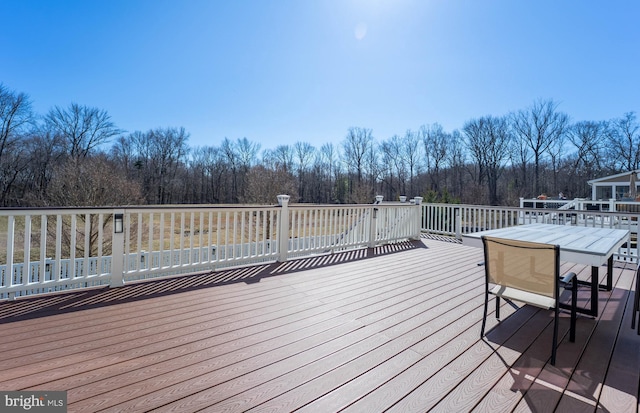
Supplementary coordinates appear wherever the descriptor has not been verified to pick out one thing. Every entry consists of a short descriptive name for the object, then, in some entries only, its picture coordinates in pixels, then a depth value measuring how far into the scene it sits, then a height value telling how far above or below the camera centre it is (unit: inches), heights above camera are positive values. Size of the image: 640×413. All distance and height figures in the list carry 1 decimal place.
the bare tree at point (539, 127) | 953.5 +288.4
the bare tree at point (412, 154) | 1224.8 +238.7
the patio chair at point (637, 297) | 76.3 -24.5
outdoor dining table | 80.6 -10.6
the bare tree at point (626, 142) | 840.9 +209.7
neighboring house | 553.0 +49.2
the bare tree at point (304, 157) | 1402.6 +251.1
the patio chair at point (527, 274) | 73.2 -18.0
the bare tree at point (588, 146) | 922.1 +214.0
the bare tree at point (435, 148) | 1178.0 +255.2
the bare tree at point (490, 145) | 1057.5 +244.8
